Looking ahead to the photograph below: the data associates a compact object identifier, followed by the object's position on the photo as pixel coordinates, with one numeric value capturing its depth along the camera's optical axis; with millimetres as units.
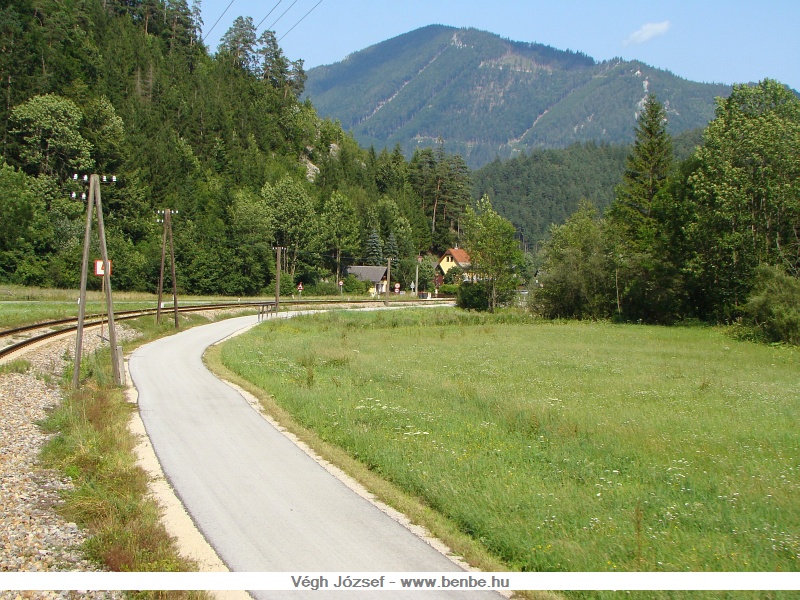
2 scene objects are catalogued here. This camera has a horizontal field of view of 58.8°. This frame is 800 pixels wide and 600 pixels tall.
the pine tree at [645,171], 76188
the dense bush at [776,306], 38750
